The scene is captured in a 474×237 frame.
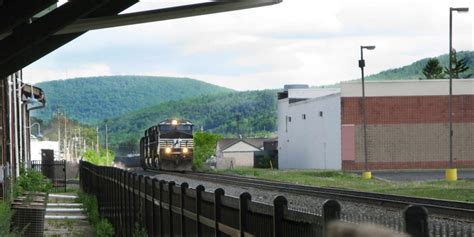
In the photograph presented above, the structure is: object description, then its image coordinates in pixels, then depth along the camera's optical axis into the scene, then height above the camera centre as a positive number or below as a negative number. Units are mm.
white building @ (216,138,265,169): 151375 -3241
